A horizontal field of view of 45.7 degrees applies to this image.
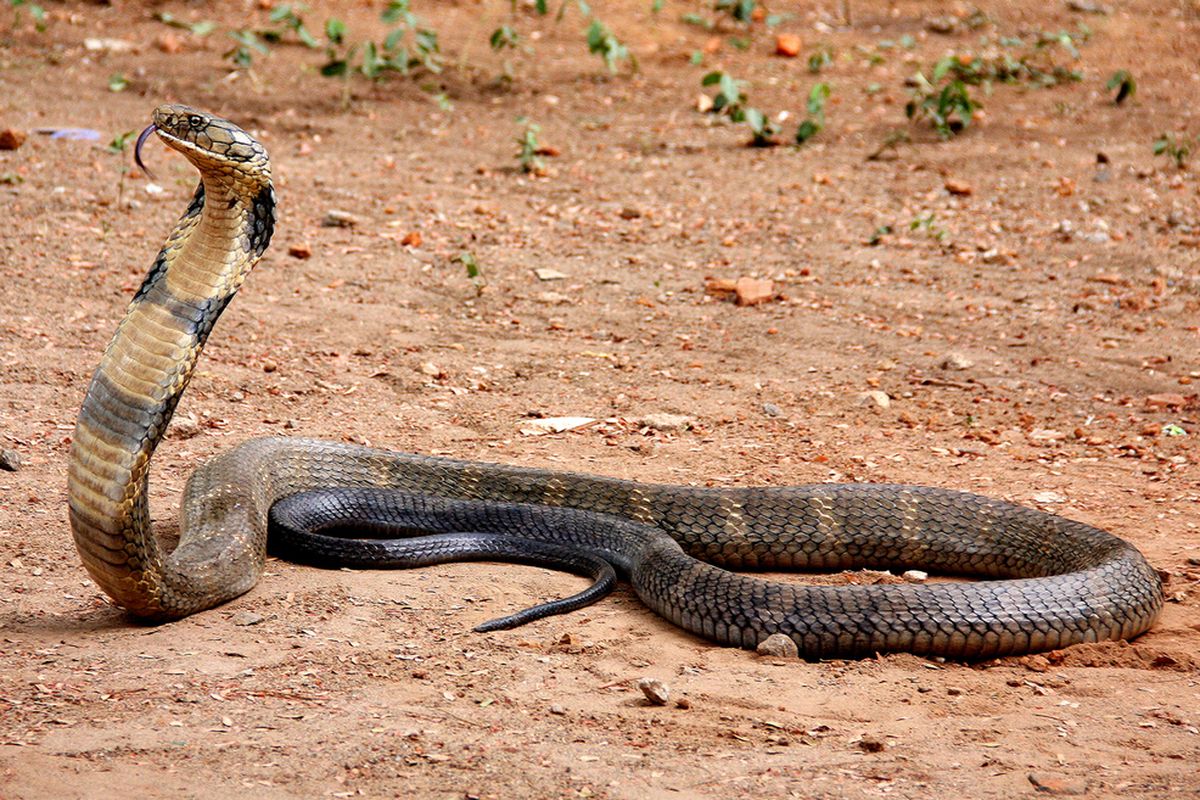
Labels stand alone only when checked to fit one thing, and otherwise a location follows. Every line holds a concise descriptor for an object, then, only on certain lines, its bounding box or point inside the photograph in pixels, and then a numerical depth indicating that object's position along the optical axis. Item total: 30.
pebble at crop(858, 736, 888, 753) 4.08
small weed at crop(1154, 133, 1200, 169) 11.13
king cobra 4.38
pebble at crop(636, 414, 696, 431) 7.36
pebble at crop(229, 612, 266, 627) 4.92
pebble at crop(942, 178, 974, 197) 10.87
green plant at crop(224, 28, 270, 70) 11.81
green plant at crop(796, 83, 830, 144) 11.62
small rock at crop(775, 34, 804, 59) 13.68
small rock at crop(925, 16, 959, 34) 14.38
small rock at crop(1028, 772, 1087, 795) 3.81
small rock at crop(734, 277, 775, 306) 9.07
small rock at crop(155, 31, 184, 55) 12.94
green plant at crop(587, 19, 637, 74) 12.71
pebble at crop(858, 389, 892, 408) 7.71
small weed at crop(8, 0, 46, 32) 12.70
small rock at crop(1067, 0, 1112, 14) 14.81
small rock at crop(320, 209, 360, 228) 9.75
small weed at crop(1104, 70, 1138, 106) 12.35
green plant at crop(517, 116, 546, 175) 11.03
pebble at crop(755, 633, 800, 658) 4.95
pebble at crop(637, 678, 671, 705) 4.36
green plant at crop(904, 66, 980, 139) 11.79
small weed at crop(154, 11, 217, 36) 12.71
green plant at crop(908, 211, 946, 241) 10.06
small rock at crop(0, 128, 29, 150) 10.18
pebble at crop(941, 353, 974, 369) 8.18
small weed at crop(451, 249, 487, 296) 8.93
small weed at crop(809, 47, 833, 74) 13.39
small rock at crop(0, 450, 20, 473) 6.16
